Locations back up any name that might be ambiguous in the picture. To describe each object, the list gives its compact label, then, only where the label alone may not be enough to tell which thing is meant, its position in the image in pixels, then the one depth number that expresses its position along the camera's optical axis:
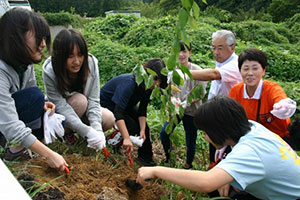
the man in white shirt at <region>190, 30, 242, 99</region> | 2.40
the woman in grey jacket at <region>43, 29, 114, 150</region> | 2.12
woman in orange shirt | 2.16
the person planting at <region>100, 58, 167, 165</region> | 2.40
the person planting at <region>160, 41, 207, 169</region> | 2.59
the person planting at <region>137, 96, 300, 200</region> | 1.34
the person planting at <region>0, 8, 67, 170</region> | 1.70
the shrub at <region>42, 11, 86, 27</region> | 22.44
